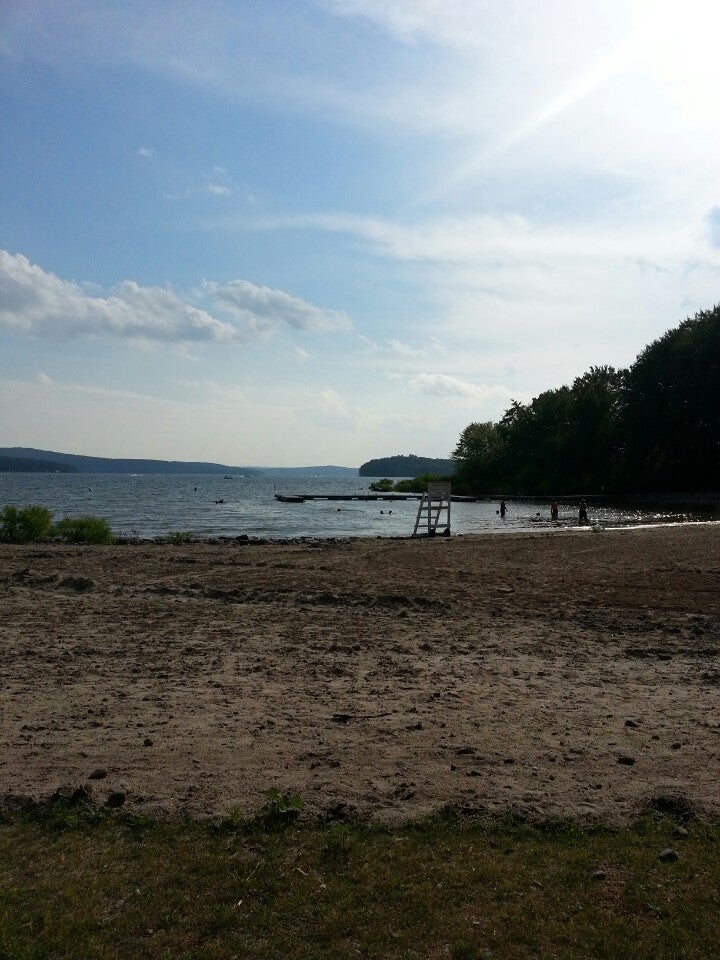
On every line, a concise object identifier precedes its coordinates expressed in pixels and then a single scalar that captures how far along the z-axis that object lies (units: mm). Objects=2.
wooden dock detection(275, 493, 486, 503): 77500
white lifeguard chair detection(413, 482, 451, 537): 30484
